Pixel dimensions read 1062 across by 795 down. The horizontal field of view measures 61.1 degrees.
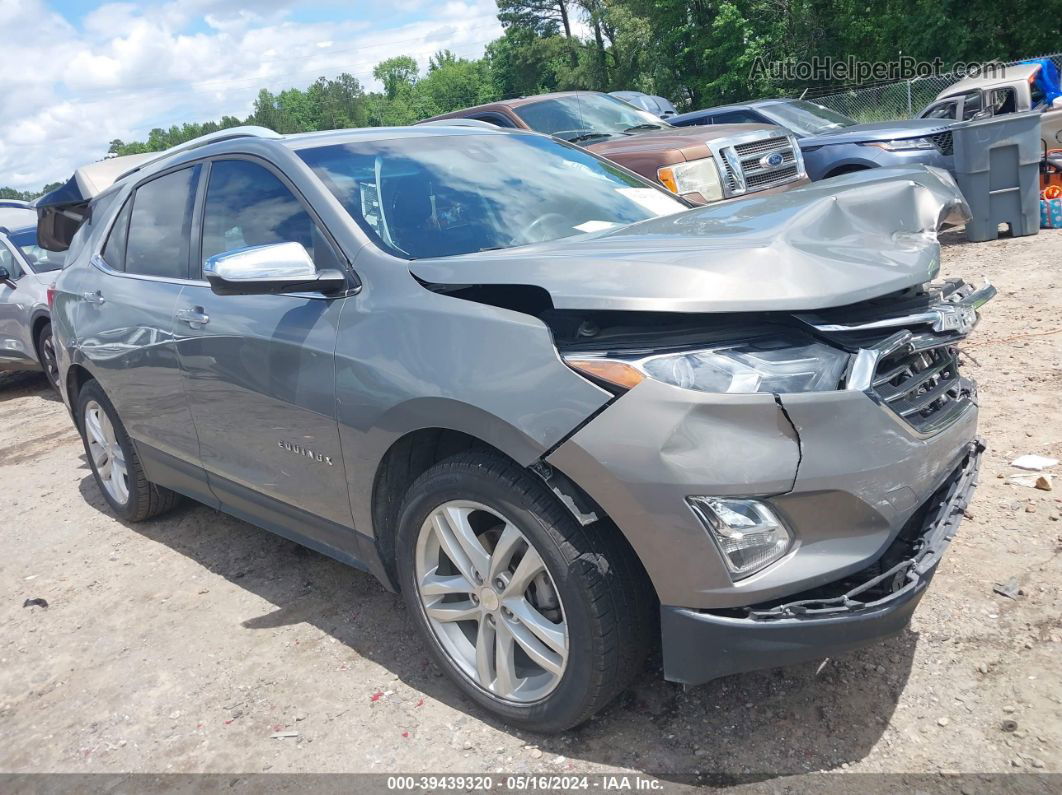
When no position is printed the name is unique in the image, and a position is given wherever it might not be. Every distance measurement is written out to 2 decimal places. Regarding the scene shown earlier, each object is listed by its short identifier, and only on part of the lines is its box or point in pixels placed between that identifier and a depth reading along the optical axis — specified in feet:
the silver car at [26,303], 29.19
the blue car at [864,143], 33.47
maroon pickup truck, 25.48
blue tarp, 47.29
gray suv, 7.24
